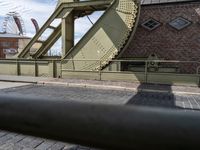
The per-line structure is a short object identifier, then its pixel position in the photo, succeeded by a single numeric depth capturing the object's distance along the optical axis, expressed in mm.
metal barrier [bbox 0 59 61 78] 15367
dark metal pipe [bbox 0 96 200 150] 634
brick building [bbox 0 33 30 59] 43391
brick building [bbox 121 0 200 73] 15000
